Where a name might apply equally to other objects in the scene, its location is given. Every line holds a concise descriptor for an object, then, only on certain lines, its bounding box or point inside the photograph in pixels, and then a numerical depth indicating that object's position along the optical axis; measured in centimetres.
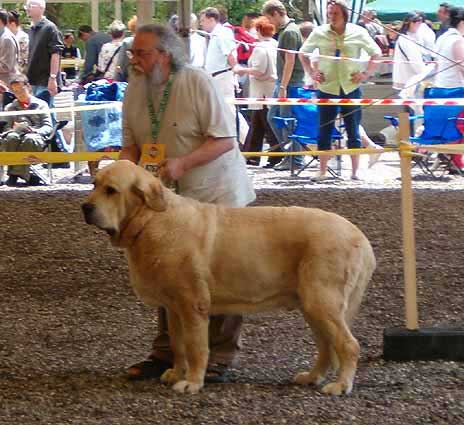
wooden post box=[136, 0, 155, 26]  1097
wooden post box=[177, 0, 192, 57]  987
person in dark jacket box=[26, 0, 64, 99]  1545
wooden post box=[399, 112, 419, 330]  613
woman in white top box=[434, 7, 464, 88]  1392
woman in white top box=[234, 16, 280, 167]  1526
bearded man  555
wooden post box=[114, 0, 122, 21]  2292
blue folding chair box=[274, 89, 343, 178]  1423
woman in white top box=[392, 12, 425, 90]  1603
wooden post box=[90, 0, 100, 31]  2296
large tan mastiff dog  533
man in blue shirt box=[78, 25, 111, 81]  1689
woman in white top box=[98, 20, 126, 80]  1612
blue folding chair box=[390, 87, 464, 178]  1383
